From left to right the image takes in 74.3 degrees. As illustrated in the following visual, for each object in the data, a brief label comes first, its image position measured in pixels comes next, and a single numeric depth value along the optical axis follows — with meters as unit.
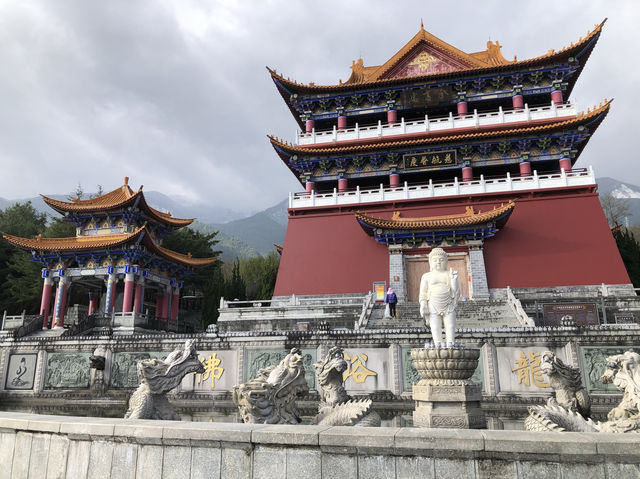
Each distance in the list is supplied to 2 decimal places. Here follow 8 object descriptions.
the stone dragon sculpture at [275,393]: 4.95
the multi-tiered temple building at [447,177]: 18.64
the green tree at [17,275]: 27.98
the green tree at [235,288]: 27.67
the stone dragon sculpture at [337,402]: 5.13
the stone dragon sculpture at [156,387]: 5.43
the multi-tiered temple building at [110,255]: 20.95
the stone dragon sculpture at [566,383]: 5.72
